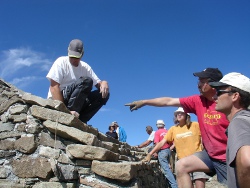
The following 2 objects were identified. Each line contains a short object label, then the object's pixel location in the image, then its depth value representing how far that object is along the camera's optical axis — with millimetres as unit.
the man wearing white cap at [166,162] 7793
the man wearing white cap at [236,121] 1957
